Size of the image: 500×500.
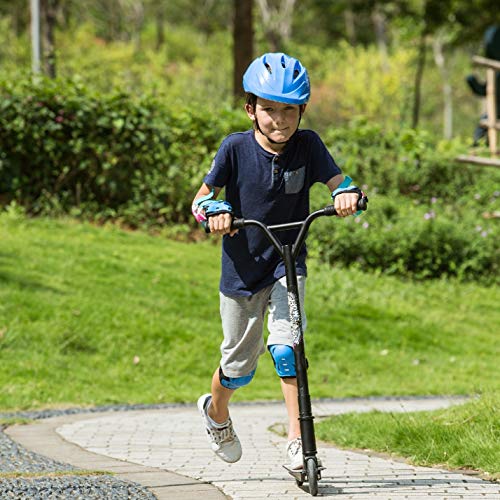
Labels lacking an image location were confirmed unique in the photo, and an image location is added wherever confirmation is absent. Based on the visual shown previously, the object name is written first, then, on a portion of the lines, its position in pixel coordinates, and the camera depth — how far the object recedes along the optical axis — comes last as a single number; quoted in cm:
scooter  866
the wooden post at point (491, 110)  2845
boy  909
